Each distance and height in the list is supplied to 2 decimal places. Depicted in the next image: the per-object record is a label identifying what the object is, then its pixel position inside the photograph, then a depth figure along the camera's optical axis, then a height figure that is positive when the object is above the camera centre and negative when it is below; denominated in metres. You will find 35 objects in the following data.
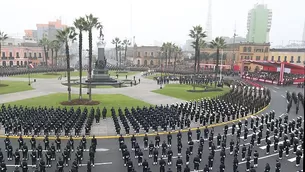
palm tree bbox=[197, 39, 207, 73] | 69.88 +5.17
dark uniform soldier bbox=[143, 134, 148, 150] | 19.18 -5.47
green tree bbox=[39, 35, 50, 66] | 87.69 +6.15
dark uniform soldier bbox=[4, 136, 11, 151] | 17.20 -5.03
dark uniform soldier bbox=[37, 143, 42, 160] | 16.58 -5.41
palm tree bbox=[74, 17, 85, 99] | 33.72 +4.39
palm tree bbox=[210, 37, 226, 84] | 54.00 +4.05
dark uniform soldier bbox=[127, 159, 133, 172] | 14.50 -5.37
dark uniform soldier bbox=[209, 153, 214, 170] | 15.92 -5.54
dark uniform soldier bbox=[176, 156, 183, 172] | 14.99 -5.43
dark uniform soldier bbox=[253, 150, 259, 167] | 16.46 -5.62
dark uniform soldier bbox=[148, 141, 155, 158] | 17.69 -5.55
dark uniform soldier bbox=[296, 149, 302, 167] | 16.77 -5.54
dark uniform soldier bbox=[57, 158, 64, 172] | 14.32 -5.32
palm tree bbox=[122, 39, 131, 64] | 113.49 +8.44
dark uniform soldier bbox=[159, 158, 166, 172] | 14.98 -5.47
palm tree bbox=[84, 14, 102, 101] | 34.88 +4.82
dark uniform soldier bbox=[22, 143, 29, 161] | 16.36 -5.31
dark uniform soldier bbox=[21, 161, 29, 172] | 14.38 -5.38
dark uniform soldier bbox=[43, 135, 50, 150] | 17.78 -5.16
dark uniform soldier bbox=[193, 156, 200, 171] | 15.47 -5.45
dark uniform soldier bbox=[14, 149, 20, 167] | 15.77 -5.42
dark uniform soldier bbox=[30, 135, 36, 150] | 17.09 -5.09
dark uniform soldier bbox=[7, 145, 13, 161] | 16.79 -5.59
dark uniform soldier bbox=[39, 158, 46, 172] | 14.35 -5.37
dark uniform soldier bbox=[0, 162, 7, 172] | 13.99 -5.28
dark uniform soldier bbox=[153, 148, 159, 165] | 16.55 -5.58
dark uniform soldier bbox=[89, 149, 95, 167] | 16.08 -5.35
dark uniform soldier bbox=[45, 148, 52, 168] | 16.07 -5.47
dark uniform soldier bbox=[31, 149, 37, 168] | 15.90 -5.47
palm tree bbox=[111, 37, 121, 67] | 106.06 +8.22
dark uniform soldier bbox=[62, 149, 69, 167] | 15.93 -5.40
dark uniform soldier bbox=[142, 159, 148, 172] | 14.77 -5.38
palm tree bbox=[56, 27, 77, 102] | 33.59 +3.27
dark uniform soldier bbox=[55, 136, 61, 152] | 18.12 -5.44
